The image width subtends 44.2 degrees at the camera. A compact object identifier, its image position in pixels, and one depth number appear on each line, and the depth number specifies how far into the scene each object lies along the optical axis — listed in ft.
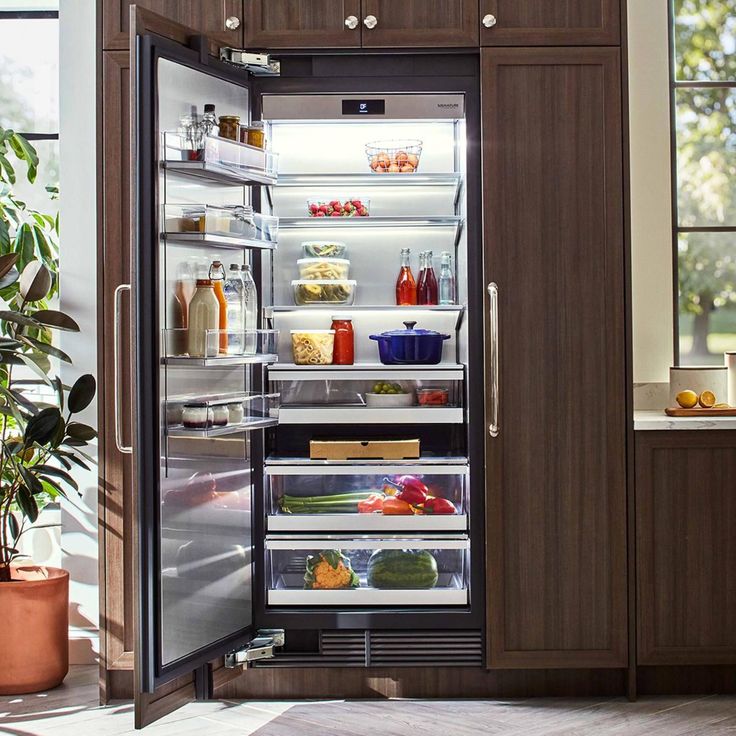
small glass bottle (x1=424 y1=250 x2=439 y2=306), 11.00
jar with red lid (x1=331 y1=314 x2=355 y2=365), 11.03
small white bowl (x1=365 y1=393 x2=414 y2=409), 10.80
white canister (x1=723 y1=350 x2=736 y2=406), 11.02
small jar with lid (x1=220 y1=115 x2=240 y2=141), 9.59
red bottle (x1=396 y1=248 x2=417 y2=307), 11.05
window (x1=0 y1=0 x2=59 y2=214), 12.62
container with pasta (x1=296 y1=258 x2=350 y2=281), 10.87
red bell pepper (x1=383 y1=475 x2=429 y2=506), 10.63
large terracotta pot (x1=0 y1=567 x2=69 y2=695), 10.44
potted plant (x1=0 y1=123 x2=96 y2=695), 10.24
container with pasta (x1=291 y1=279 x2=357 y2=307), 10.79
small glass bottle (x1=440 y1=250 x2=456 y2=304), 11.10
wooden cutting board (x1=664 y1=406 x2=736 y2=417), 10.38
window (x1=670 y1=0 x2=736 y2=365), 12.30
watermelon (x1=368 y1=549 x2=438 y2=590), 10.53
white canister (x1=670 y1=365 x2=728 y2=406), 11.18
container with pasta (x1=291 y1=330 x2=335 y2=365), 10.75
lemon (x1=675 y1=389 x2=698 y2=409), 10.73
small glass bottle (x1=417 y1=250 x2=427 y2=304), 11.01
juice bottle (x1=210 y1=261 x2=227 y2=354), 9.30
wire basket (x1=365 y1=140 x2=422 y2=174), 10.75
